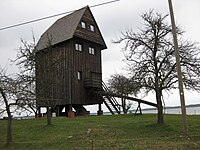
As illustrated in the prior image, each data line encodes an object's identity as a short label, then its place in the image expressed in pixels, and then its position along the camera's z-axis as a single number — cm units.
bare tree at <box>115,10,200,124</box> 2270
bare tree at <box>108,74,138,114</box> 5213
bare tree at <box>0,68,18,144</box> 1941
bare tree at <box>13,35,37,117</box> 1988
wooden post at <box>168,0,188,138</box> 1711
